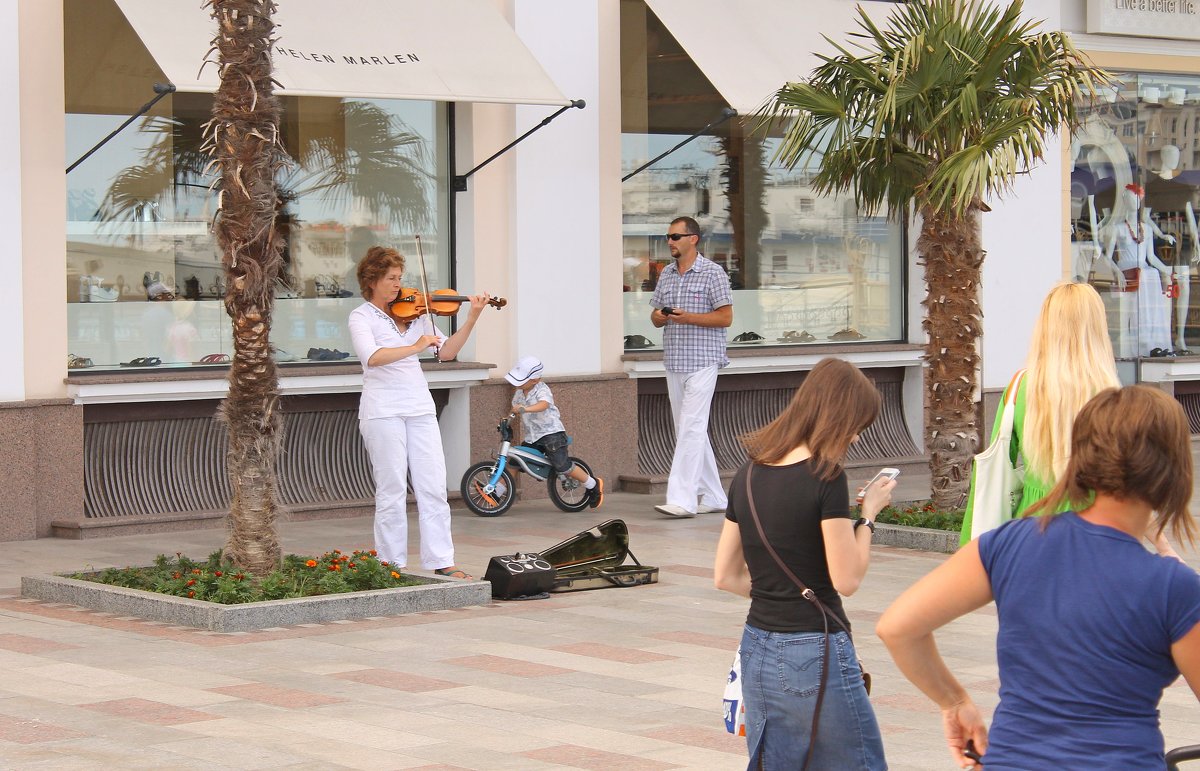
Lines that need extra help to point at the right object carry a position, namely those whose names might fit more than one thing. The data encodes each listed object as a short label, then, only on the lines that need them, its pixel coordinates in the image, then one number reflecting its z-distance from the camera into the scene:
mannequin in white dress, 17.94
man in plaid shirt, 12.47
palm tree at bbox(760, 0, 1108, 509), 10.88
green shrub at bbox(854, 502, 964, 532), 11.18
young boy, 12.73
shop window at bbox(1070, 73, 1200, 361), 17.58
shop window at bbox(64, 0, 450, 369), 12.21
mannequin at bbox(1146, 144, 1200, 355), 18.20
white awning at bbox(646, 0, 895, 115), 14.04
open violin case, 9.59
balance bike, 12.68
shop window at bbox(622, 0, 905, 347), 14.90
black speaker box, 9.27
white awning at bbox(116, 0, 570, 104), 11.38
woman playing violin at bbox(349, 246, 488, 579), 9.25
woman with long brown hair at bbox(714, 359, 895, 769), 4.02
